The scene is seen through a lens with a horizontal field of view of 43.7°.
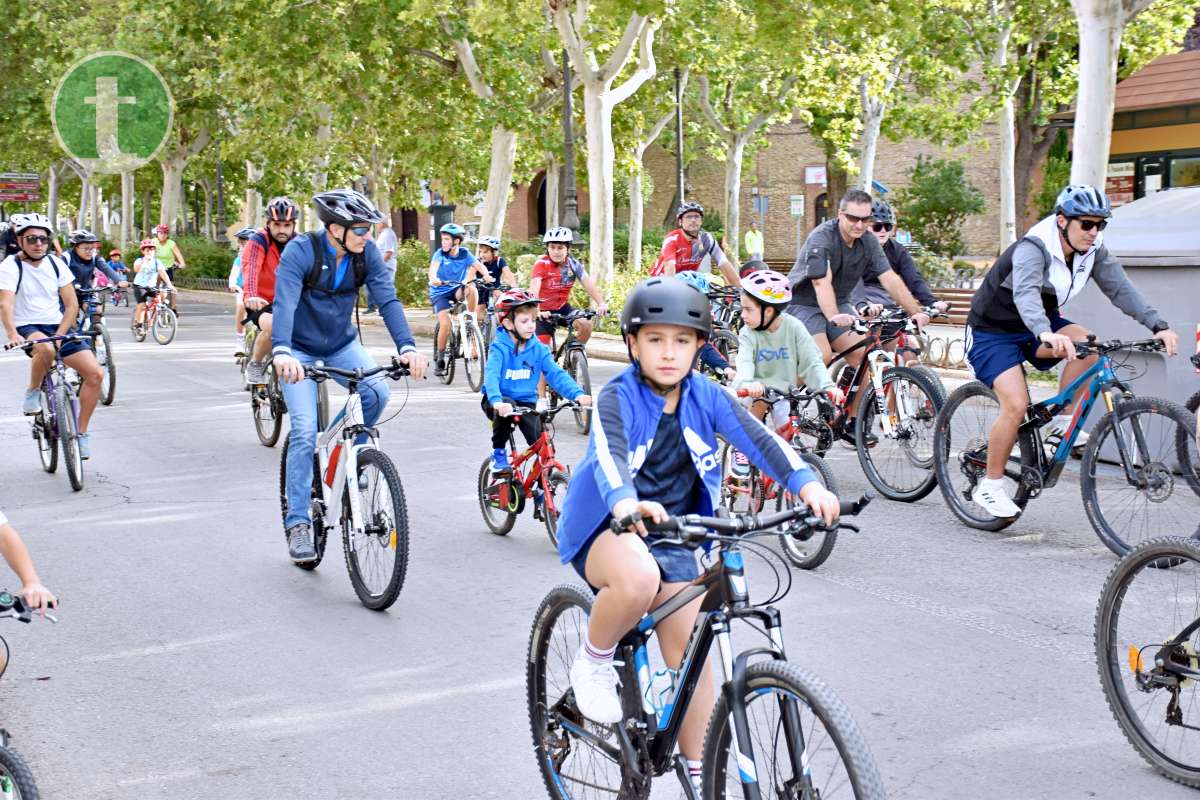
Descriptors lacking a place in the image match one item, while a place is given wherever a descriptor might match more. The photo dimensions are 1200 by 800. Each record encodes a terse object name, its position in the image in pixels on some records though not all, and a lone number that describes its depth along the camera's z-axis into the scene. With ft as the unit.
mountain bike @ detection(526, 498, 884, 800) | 10.37
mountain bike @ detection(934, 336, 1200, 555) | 24.04
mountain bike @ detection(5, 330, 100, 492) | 34.55
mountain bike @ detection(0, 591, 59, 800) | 11.23
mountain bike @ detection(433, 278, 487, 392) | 54.03
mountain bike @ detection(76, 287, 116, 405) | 50.98
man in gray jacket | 24.82
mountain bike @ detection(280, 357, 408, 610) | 22.22
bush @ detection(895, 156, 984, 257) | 117.50
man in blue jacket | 23.25
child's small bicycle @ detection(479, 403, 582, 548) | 26.50
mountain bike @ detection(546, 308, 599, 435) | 42.24
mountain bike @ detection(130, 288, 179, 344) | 79.40
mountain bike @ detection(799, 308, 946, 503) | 30.17
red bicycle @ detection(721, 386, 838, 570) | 25.43
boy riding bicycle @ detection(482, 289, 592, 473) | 27.12
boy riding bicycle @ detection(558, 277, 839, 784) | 12.07
